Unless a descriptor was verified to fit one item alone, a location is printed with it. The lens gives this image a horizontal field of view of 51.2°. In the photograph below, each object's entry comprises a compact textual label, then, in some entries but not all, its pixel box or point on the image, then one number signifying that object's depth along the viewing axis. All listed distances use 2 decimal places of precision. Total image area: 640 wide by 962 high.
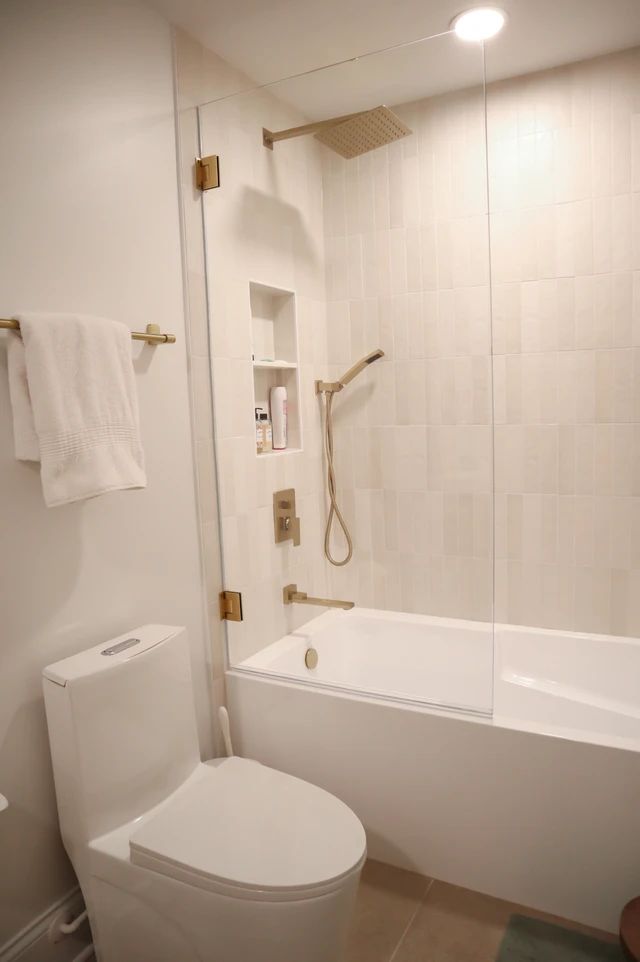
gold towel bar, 1.85
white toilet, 1.44
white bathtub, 1.78
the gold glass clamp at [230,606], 2.29
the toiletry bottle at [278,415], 2.54
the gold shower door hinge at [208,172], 2.13
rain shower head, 2.32
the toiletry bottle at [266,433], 2.50
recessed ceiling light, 2.04
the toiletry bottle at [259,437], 2.48
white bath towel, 1.50
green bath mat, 1.72
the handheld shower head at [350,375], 2.74
